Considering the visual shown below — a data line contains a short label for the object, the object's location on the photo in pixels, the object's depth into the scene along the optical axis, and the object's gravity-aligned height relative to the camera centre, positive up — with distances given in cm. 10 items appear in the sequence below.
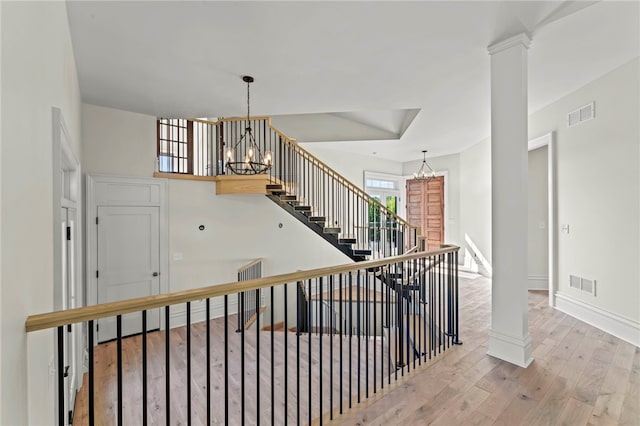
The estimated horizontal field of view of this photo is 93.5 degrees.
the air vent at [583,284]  360 -91
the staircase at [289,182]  499 +57
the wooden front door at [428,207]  802 +15
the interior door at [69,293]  235 -67
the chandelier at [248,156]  348 +86
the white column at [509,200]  259 +11
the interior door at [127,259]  406 -63
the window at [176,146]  502 +116
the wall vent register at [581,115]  358 +120
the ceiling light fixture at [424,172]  801 +110
